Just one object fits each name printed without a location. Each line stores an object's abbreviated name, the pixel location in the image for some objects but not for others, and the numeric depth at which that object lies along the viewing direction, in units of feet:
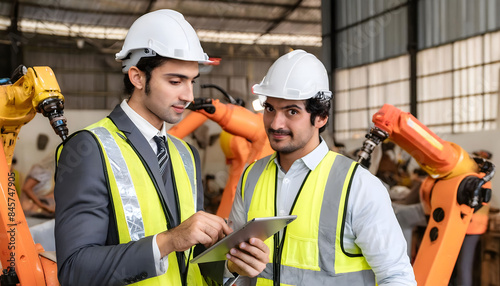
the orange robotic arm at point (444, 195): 8.12
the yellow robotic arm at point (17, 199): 6.28
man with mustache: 4.73
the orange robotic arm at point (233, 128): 11.58
